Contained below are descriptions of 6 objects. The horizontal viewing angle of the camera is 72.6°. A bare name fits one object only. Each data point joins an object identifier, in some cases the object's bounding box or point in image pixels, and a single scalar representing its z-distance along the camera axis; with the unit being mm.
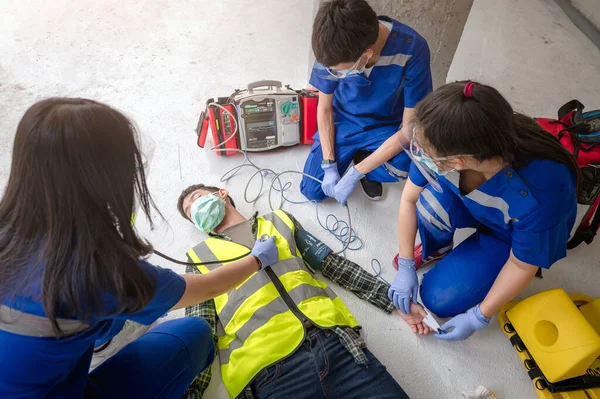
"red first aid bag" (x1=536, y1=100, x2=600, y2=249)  1518
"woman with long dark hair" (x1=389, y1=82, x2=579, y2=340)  1002
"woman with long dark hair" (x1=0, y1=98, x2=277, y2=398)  739
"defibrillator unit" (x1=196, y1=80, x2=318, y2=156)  1985
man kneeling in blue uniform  1365
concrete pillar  1864
